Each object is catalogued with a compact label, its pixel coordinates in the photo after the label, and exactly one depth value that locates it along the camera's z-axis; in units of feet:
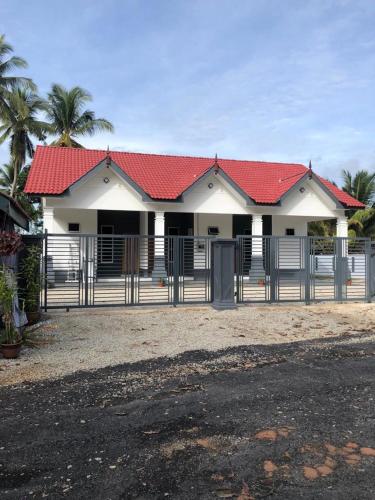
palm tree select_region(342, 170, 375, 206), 111.96
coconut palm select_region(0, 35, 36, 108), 96.91
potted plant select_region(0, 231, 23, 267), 25.32
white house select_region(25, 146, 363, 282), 61.98
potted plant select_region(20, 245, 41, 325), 33.22
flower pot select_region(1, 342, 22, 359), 24.26
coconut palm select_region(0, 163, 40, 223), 113.39
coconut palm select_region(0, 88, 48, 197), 96.35
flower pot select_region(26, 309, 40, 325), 33.45
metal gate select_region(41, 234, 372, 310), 41.37
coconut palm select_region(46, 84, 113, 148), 109.09
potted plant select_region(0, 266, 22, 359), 24.34
